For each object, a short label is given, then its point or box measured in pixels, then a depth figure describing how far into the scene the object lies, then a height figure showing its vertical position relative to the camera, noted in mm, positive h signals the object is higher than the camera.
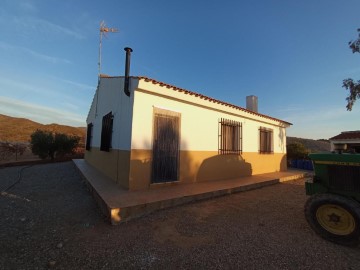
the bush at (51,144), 15703 +166
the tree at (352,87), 13078 +4387
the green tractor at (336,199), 3402 -788
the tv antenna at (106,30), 10688 +6160
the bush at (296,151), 16094 +189
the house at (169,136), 6023 +515
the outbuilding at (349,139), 15255 +1274
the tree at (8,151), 15812 -471
